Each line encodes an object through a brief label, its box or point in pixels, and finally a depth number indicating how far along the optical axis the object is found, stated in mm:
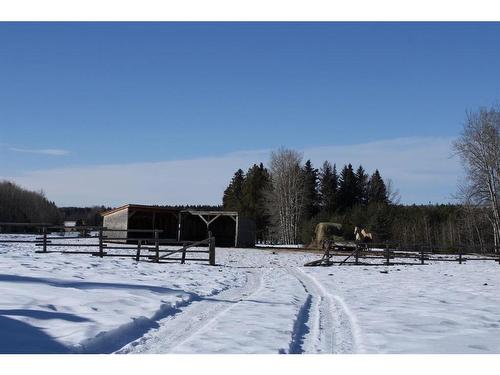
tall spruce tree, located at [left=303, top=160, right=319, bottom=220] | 65500
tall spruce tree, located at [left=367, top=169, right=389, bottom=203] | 83312
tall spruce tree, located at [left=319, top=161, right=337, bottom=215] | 79612
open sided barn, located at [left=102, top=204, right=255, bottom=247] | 42188
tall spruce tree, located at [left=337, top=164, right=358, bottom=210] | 81875
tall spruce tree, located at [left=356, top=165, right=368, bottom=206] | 83906
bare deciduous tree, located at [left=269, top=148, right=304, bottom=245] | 60906
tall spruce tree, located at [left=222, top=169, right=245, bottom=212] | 77500
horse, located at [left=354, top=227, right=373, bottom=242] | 36781
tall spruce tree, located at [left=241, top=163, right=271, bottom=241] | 73250
